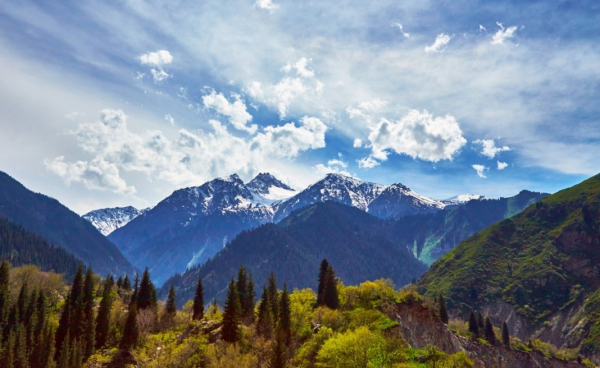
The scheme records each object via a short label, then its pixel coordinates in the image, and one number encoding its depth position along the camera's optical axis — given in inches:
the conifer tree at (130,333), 3826.3
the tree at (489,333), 6821.9
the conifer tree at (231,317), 3204.0
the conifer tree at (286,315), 3434.5
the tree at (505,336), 7175.2
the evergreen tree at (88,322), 4234.7
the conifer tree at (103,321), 4515.3
